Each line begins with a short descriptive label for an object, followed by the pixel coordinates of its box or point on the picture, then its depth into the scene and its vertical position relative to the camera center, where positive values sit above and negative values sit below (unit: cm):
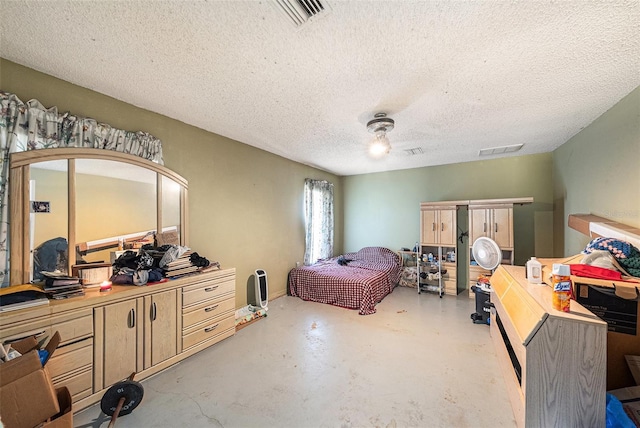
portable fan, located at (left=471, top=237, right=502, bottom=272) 312 -54
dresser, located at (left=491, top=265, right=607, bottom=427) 122 -83
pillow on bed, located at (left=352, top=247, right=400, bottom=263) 465 -83
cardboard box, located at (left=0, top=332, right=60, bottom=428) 108 -86
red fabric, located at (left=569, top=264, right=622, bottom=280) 144 -37
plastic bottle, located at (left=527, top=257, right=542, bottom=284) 184 -47
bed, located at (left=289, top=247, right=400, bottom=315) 341 -104
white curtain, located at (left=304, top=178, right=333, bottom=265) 459 -9
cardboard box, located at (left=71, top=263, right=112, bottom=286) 181 -45
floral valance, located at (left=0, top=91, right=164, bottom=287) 158 +65
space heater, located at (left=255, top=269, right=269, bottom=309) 338 -107
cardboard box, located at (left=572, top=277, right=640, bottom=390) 141 -64
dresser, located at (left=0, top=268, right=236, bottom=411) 147 -88
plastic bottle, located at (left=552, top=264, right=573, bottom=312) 131 -43
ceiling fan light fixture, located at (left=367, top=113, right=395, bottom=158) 240 +93
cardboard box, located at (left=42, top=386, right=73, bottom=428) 120 -106
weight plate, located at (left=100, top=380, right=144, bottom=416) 150 -119
